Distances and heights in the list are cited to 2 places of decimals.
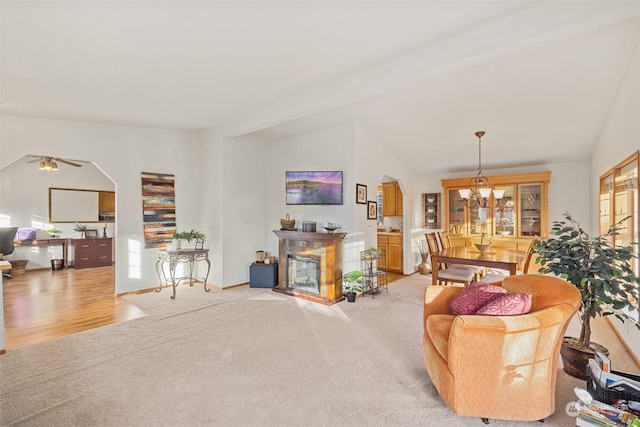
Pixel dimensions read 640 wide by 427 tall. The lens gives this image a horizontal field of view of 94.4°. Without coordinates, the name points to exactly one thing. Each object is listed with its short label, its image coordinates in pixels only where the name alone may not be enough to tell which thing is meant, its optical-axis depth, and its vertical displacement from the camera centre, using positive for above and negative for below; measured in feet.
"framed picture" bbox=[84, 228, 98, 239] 23.13 -1.68
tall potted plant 6.82 -1.49
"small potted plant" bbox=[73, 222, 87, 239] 22.91 -1.27
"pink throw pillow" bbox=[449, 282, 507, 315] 6.74 -2.02
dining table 11.73 -2.01
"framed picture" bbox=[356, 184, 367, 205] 15.02 +0.92
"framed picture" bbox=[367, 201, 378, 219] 16.17 +0.09
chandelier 13.63 +0.97
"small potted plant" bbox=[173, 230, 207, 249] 15.71 -1.31
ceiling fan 16.47 +2.68
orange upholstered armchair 5.64 -2.96
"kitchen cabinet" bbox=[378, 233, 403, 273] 20.42 -2.79
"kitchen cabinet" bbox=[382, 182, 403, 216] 21.54 +0.92
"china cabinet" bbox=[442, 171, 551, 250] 17.39 -0.10
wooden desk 20.33 -2.20
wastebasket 21.49 -3.81
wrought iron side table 14.83 -2.46
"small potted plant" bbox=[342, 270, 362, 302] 14.12 -3.61
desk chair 18.20 -1.66
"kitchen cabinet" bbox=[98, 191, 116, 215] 25.11 +0.77
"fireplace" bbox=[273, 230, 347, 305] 14.15 -2.74
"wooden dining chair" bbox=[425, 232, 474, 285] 13.61 -2.93
